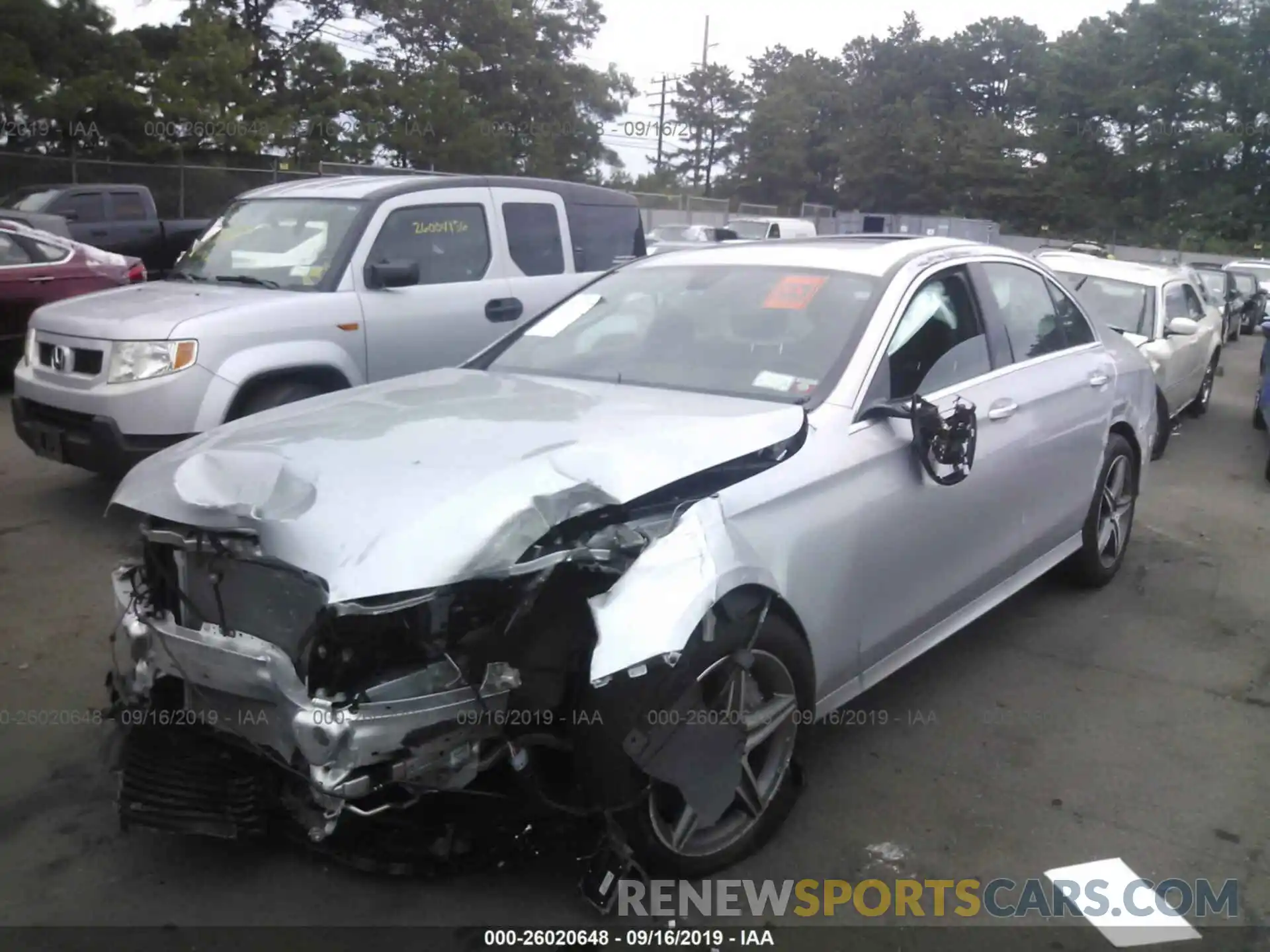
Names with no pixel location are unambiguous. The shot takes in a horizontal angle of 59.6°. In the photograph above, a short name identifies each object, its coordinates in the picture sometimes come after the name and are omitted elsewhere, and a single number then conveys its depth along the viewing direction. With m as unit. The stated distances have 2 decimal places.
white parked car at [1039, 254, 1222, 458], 9.30
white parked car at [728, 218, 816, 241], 27.66
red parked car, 9.91
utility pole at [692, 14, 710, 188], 69.94
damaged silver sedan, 2.73
